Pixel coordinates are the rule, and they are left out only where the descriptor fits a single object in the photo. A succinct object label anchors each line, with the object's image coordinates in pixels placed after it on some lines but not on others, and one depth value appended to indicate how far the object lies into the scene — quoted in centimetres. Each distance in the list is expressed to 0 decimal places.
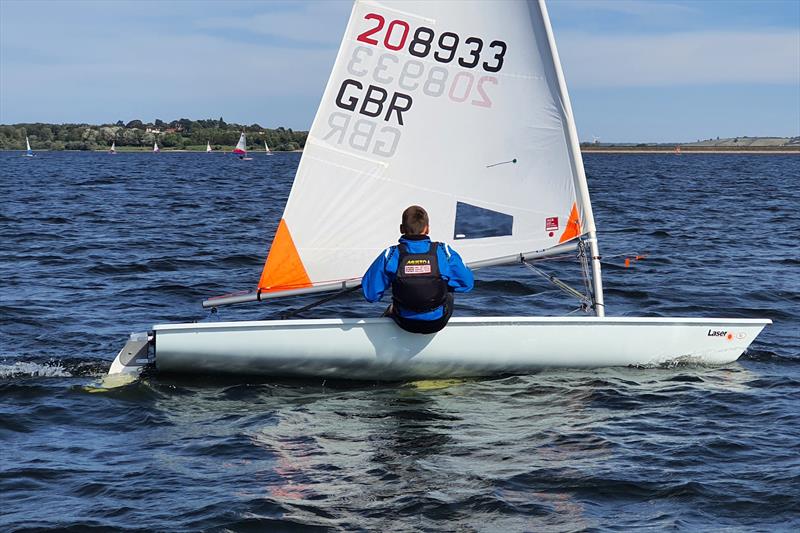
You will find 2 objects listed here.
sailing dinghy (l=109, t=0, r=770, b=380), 1541
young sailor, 1466
